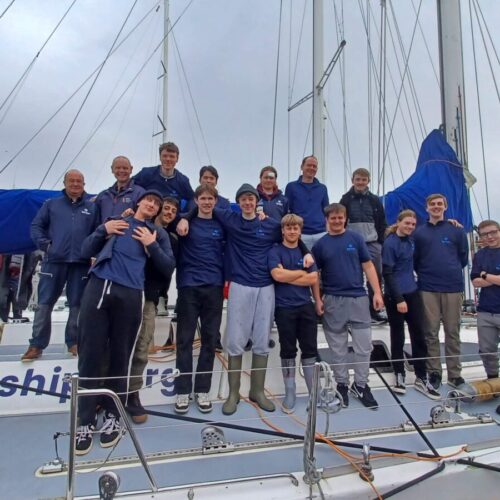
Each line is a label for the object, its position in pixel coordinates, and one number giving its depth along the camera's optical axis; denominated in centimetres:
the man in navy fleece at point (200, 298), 307
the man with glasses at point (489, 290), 363
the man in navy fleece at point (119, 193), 339
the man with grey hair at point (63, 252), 341
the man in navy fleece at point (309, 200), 421
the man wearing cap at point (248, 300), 312
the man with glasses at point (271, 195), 388
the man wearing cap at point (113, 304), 254
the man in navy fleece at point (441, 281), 370
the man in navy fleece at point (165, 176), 376
